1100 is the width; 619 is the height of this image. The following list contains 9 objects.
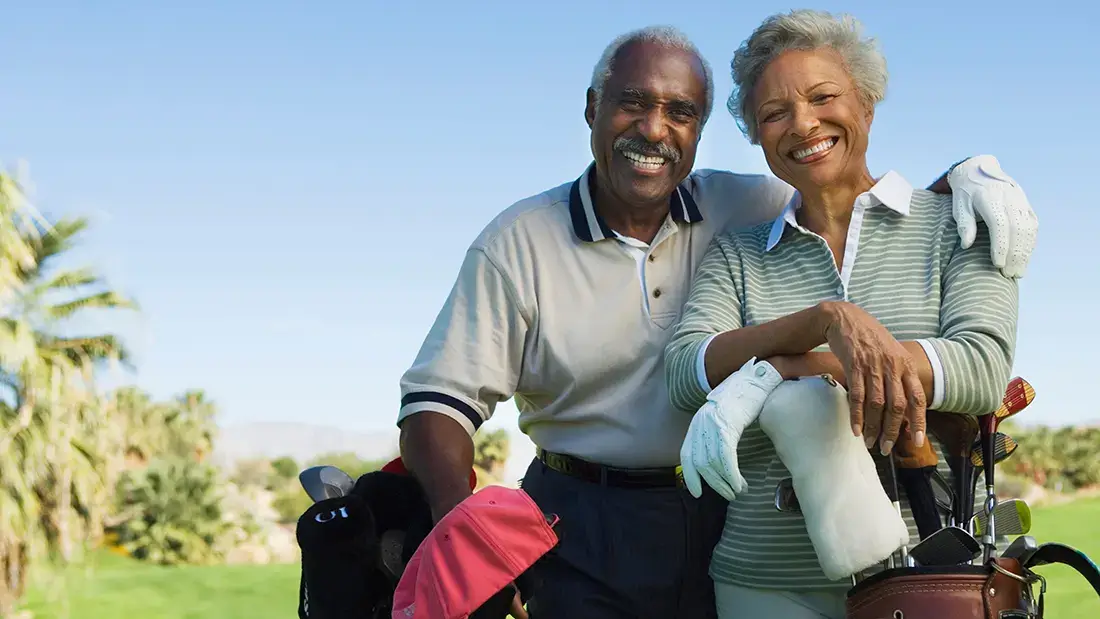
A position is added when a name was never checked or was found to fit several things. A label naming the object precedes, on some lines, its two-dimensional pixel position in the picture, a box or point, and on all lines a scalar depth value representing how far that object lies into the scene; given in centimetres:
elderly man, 298
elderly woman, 224
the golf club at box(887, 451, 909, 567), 225
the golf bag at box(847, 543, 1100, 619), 204
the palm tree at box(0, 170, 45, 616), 1548
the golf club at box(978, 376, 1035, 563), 223
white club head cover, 209
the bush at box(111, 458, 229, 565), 2194
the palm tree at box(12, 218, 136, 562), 1591
